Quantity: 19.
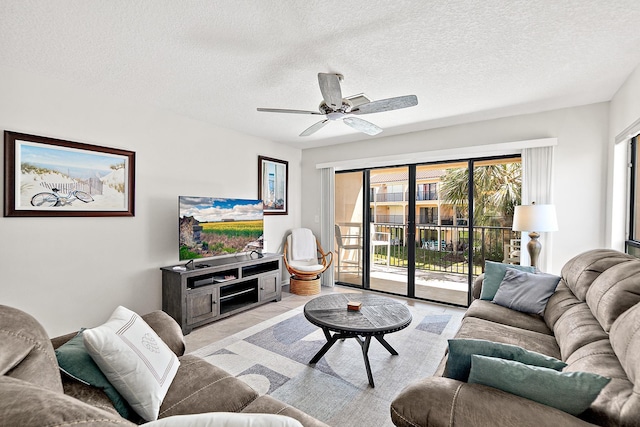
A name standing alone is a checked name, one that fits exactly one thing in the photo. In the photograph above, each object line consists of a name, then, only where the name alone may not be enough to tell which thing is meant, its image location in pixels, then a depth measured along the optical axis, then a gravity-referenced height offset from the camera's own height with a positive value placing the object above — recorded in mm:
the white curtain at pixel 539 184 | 3342 +291
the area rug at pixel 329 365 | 1999 -1333
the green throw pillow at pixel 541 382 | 1011 -631
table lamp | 2957 -105
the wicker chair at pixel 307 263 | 4605 -929
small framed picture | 4719 +398
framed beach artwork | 2436 +277
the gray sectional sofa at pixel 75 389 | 515 -530
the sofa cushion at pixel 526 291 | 2383 -695
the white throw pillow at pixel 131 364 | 1183 -665
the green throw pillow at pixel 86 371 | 1156 -650
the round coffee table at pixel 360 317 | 2178 -876
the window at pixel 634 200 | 2706 +83
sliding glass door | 3883 -251
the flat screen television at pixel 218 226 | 3393 -228
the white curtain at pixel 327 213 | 5148 -82
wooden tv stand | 3205 -965
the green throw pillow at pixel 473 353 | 1218 -614
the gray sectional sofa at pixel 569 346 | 1012 -696
